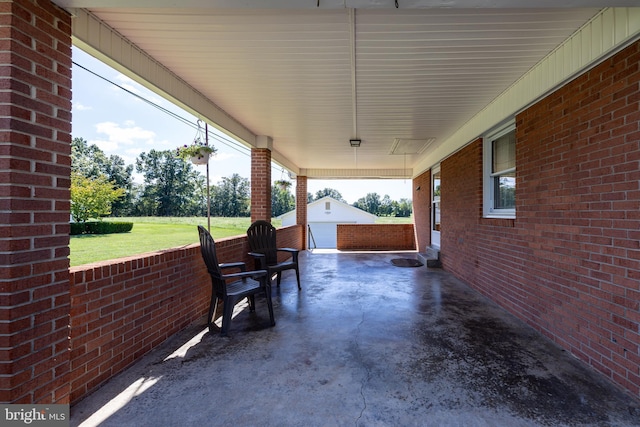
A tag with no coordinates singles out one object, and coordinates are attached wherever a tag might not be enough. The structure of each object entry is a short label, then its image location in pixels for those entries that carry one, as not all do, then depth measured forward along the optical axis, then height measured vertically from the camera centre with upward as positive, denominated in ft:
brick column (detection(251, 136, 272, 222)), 18.72 +2.24
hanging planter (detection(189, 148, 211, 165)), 14.48 +2.98
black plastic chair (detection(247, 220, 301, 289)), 14.59 -1.76
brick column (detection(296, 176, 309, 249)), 32.27 +1.44
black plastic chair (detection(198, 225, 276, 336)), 9.49 -2.61
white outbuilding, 77.87 -0.76
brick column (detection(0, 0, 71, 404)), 4.75 +0.29
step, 21.50 -3.48
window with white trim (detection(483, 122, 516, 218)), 12.73 +1.95
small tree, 42.47 +2.70
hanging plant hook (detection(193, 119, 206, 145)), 15.71 +4.52
